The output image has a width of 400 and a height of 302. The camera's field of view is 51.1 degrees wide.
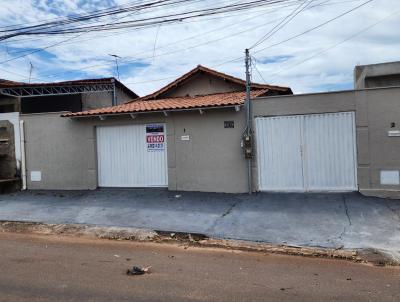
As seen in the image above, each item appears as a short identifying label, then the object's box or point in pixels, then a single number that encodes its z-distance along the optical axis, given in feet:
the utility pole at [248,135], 36.99
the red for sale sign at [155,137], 41.88
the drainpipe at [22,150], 46.73
